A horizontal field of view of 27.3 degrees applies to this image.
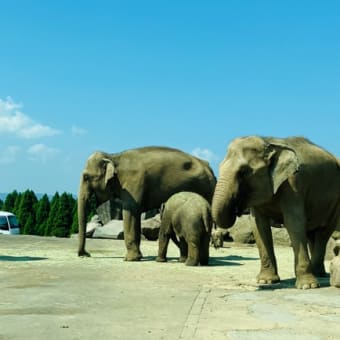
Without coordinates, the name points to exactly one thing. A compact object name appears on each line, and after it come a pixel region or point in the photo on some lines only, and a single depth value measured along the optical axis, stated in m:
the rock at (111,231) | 27.46
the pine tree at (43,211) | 41.61
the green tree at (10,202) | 44.69
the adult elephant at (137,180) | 17.20
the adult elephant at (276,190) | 10.45
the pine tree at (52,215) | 39.94
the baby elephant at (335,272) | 10.31
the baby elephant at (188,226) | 14.84
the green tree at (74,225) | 38.86
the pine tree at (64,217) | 39.19
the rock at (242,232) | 25.84
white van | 37.44
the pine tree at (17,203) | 43.13
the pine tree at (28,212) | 41.47
